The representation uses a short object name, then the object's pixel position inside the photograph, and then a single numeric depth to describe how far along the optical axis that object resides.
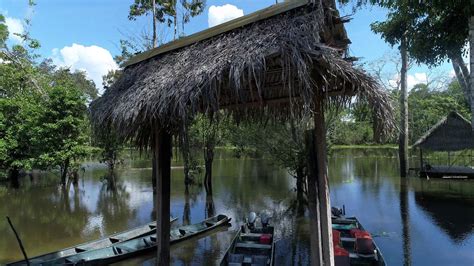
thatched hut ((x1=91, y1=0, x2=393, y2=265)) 4.17
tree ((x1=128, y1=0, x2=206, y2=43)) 16.82
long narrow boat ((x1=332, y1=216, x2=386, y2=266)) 5.98
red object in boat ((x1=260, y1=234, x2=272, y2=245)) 7.78
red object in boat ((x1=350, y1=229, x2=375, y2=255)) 6.70
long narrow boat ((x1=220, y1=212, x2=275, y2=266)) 6.66
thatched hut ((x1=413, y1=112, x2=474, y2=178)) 18.78
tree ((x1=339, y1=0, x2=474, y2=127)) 9.64
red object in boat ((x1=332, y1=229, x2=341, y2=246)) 6.76
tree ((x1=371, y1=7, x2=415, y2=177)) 10.59
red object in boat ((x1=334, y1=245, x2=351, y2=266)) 5.82
